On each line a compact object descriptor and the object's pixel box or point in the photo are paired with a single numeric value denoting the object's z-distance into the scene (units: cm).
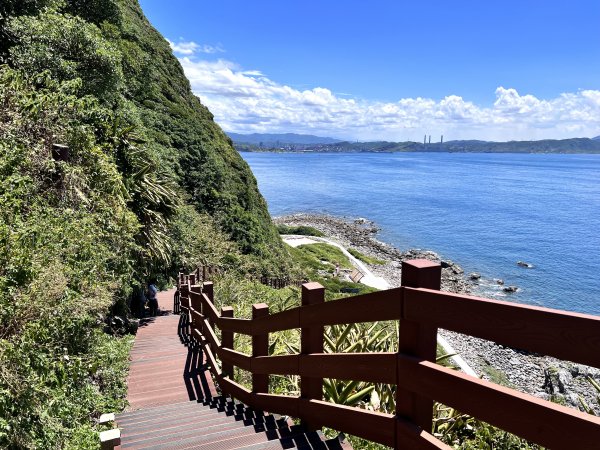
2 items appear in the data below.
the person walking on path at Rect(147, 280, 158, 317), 1320
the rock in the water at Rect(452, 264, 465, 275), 4330
